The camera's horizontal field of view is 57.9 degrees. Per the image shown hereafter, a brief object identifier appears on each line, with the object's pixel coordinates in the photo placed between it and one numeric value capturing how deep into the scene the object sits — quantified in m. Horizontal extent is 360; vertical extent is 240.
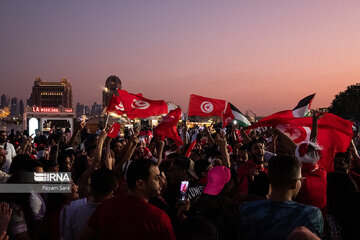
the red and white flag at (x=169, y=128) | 9.11
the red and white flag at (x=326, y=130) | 5.93
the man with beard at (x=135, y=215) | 2.44
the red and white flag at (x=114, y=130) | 7.81
